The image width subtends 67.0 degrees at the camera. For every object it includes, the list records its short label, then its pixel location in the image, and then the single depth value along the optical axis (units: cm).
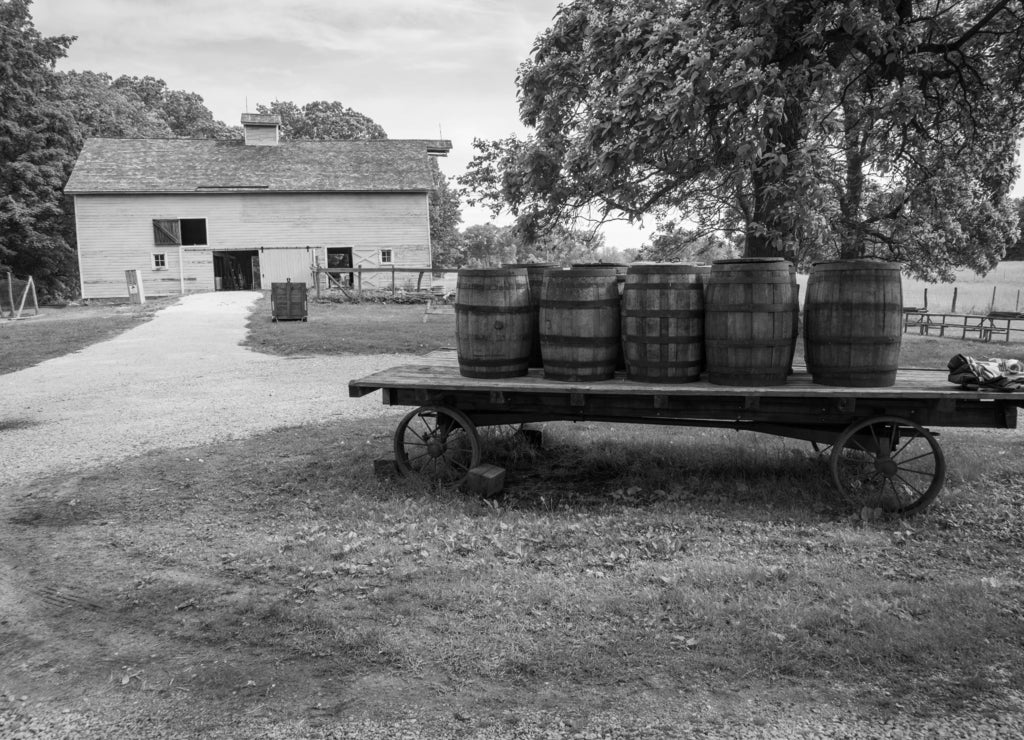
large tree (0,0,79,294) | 3716
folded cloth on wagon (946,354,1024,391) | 538
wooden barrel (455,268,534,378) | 617
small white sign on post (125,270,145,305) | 3158
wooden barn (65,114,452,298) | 3550
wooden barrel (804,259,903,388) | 558
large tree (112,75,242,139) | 7350
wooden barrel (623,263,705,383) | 579
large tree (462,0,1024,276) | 863
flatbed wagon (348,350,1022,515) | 551
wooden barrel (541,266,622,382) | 596
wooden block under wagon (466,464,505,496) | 594
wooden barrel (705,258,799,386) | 562
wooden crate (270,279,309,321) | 2130
